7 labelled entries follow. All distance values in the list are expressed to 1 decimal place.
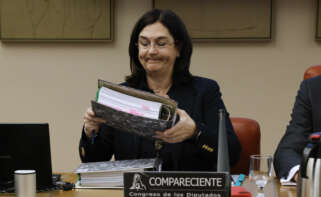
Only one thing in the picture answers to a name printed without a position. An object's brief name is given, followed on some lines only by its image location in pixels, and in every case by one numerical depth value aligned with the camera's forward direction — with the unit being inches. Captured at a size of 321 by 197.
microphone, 129.1
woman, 154.8
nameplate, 122.3
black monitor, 136.1
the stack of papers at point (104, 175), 140.0
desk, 134.9
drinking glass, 128.2
